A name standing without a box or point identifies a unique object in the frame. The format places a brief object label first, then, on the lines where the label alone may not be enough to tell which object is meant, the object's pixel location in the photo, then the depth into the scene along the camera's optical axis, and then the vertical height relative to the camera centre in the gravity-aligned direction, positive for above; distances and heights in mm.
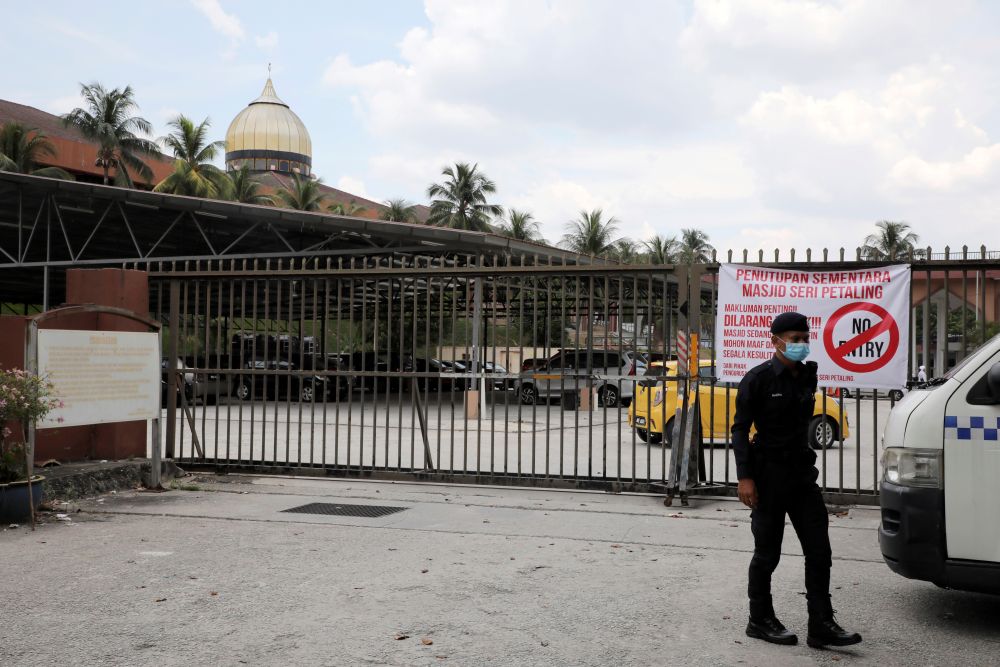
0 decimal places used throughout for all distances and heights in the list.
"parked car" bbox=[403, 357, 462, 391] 9781 -377
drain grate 8469 -1600
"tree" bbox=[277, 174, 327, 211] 54906 +8088
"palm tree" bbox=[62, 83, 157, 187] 46656 +10164
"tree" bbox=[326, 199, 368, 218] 55638 +7620
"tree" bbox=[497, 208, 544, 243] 62594 +7372
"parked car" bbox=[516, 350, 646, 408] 9203 -353
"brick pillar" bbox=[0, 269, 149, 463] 9586 +68
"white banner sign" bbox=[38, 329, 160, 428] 8500 -396
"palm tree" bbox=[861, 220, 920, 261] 72894 +8146
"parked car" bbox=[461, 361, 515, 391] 9782 -383
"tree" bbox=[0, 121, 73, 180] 42875 +8470
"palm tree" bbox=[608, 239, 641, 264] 63281 +6136
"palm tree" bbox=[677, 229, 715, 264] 77562 +8335
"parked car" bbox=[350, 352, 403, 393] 10125 -310
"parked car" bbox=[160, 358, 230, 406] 10938 -598
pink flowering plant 7668 -617
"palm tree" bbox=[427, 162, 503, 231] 60750 +8769
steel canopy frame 20125 +2562
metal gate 9023 -84
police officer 4816 -692
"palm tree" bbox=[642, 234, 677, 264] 65894 +6628
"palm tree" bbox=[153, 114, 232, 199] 46406 +8574
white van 4848 -772
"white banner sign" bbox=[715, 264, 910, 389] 8328 +197
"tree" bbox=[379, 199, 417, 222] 61844 +8200
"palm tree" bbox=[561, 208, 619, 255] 63406 +6996
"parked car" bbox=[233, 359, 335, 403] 10430 -516
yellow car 13875 -1130
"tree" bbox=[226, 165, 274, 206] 51312 +7917
